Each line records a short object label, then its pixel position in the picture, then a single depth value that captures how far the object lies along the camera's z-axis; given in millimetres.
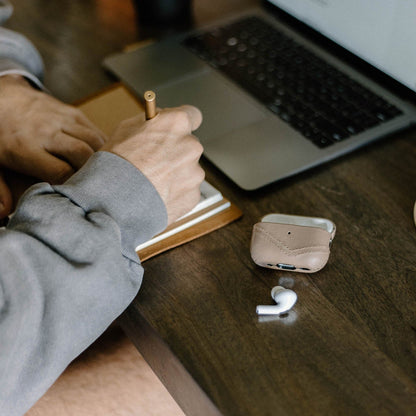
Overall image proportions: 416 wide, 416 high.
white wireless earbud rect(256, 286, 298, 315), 549
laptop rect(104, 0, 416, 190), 750
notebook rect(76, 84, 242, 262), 633
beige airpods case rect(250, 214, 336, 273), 575
